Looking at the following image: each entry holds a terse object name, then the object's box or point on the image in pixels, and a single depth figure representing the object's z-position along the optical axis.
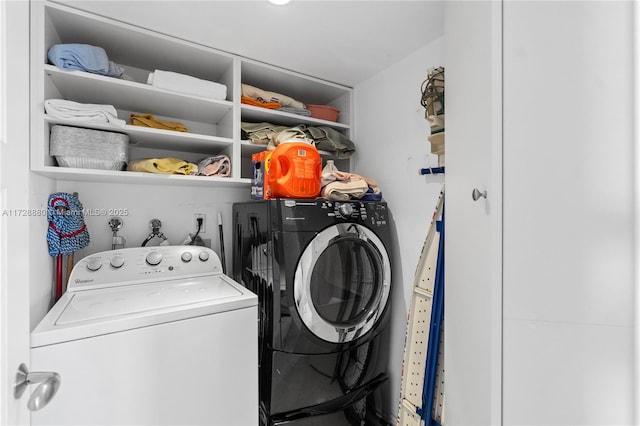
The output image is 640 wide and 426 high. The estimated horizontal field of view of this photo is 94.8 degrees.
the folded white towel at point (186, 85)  1.55
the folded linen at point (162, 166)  1.57
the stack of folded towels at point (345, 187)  1.74
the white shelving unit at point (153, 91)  1.31
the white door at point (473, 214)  0.75
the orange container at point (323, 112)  2.13
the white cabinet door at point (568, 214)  0.52
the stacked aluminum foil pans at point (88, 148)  1.34
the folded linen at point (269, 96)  1.83
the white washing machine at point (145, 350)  0.98
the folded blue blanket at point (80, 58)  1.32
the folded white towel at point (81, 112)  1.30
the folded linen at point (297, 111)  1.98
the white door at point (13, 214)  0.58
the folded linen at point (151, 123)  1.63
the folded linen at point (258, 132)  1.86
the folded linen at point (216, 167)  1.72
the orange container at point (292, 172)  1.60
